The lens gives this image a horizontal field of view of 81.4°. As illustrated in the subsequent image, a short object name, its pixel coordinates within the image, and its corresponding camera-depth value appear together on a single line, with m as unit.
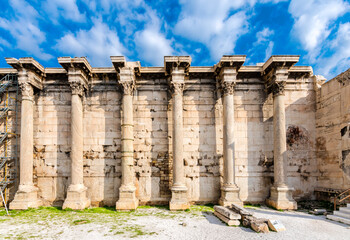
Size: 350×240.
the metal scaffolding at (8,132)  9.60
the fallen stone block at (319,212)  8.15
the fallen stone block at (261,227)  6.25
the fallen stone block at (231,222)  6.85
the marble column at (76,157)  8.88
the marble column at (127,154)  8.83
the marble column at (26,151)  8.94
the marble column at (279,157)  8.93
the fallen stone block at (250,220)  6.62
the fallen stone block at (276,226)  6.34
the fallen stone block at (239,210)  7.12
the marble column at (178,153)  8.80
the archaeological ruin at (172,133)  9.18
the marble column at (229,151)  8.97
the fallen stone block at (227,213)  6.96
